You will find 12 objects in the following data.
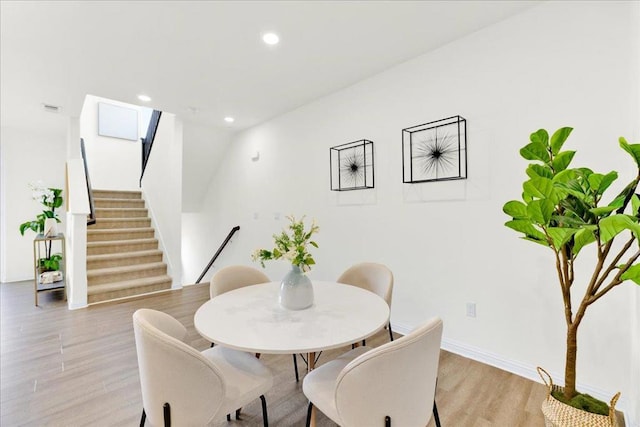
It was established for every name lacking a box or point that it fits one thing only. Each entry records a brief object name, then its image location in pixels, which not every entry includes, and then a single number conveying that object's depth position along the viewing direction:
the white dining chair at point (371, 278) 2.16
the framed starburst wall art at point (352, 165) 3.12
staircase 4.06
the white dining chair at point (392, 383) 1.05
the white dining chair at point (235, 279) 2.18
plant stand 3.78
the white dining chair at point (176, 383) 1.11
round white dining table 1.22
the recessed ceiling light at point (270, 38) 2.37
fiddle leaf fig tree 1.02
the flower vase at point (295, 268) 1.61
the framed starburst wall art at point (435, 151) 2.42
